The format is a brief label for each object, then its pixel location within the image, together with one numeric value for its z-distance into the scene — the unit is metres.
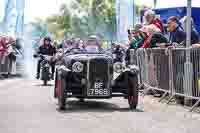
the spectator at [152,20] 15.53
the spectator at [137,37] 16.61
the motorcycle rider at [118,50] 27.90
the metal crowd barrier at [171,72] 12.02
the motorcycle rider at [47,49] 21.58
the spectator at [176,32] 13.52
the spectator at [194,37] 12.80
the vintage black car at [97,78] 11.76
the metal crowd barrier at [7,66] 24.53
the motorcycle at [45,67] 19.58
